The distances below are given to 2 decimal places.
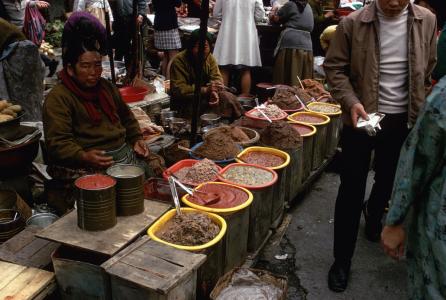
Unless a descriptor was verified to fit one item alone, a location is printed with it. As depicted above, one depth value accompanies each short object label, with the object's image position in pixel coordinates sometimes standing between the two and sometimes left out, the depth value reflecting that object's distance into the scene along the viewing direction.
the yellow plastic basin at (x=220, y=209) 3.17
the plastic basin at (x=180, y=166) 3.72
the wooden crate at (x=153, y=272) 2.34
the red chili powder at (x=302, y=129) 5.05
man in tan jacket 3.33
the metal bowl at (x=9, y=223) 3.35
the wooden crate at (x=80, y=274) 2.57
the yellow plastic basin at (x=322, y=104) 5.74
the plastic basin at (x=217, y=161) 4.09
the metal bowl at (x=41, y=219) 3.67
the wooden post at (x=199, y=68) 3.85
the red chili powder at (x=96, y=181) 2.73
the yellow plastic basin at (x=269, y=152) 4.20
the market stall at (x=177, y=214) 2.55
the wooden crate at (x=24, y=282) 2.52
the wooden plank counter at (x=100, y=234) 2.58
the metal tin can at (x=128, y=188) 2.83
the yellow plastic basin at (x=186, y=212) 2.76
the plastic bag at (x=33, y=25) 6.58
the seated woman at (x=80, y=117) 3.38
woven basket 2.86
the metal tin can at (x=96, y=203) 2.62
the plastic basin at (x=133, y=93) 6.03
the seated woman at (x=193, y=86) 5.74
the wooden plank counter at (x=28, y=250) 2.88
